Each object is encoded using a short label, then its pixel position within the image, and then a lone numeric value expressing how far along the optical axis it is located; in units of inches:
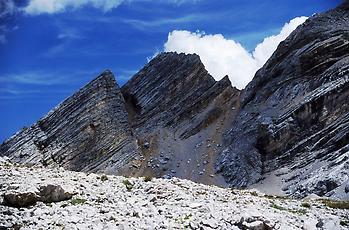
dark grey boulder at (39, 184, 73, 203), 832.2
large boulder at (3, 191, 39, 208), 804.0
